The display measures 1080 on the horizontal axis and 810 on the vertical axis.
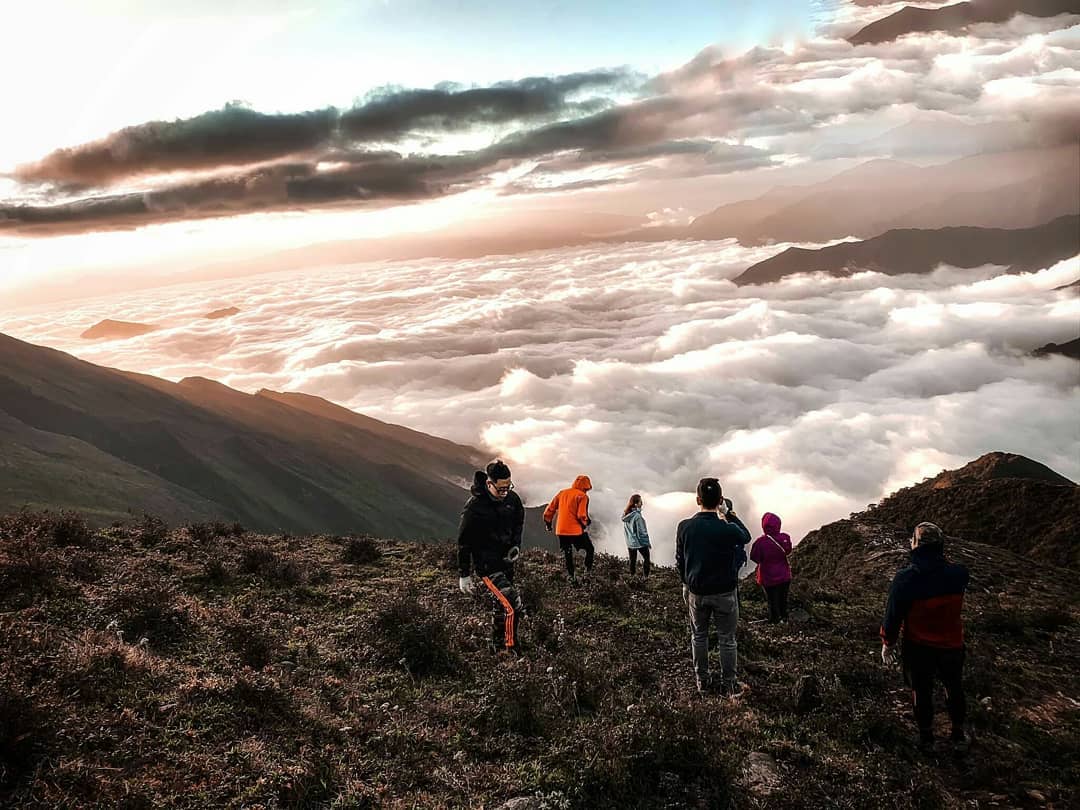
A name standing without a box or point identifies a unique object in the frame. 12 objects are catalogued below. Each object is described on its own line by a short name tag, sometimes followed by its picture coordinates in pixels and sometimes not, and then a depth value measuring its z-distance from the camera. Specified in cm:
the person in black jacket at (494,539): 791
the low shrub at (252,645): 719
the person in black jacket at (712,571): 667
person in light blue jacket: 1328
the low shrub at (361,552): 1380
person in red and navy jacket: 575
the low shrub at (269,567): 1096
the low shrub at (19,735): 425
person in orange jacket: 1214
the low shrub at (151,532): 1264
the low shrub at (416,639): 747
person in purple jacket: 1009
